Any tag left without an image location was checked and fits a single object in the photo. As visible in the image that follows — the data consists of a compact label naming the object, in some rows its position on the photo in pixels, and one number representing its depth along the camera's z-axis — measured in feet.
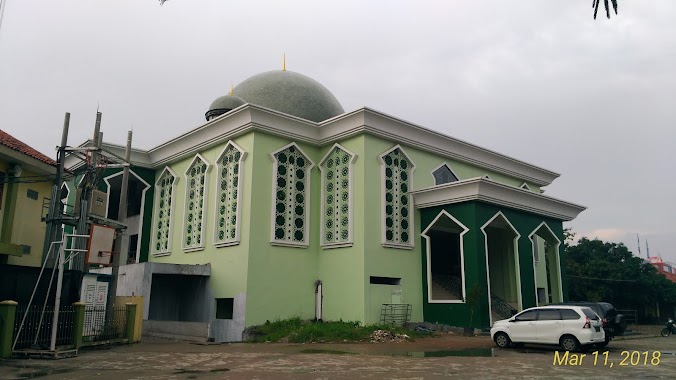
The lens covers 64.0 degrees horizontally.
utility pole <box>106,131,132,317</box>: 52.01
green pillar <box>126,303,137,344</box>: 53.31
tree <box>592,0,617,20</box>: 19.98
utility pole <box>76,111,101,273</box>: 48.78
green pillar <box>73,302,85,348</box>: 43.52
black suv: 50.26
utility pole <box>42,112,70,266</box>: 47.65
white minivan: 43.34
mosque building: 63.46
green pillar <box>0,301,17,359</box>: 38.88
